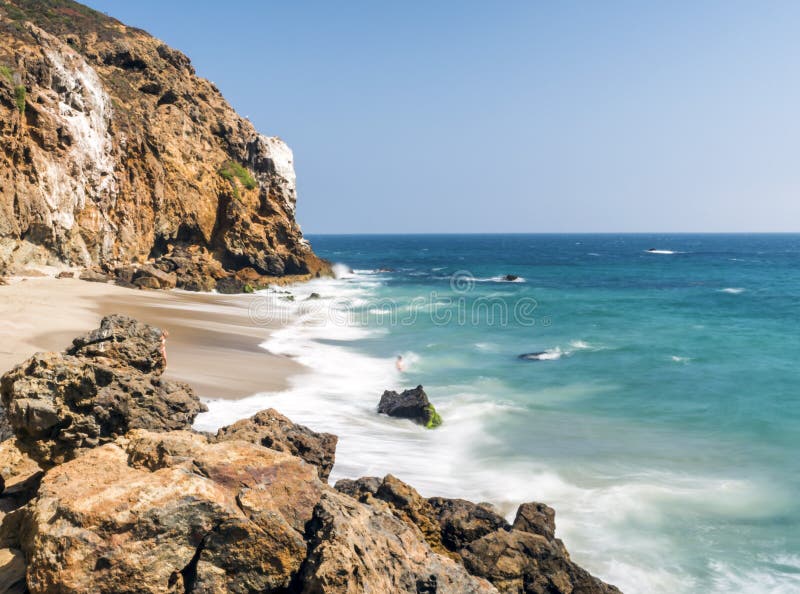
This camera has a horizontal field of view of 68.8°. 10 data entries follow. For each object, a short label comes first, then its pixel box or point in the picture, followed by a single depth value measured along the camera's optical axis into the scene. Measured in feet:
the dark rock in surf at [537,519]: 26.66
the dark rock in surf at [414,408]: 48.26
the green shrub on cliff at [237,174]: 143.74
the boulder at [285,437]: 24.47
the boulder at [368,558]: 14.15
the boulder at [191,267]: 119.34
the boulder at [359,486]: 24.87
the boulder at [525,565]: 22.04
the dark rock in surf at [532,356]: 76.23
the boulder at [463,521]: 23.76
